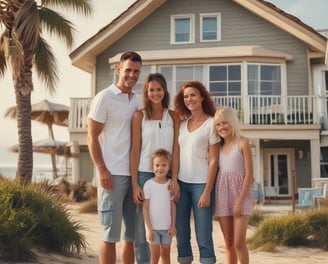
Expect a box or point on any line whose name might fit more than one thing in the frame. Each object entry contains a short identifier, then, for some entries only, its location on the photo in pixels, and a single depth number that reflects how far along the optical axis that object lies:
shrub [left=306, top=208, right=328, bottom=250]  8.19
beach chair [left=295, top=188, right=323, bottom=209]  13.01
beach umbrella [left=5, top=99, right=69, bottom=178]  30.03
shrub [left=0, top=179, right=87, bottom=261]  6.10
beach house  17.53
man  4.25
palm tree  13.65
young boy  4.29
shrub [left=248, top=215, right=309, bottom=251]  8.21
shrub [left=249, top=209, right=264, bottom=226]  10.71
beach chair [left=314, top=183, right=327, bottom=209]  12.10
